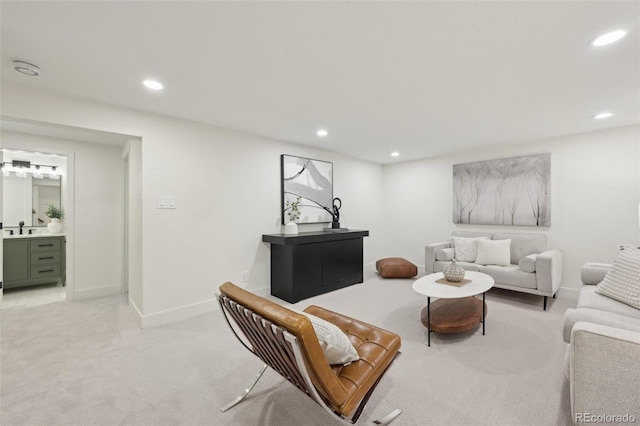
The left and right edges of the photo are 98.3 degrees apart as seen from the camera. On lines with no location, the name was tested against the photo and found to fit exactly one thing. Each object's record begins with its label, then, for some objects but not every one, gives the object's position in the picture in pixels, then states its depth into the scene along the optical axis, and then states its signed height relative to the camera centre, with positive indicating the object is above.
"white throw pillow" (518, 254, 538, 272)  3.44 -0.64
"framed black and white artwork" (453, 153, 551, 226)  4.03 +0.34
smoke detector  1.95 +1.05
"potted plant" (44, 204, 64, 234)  4.43 -0.06
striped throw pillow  2.01 -0.52
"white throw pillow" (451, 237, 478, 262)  4.23 -0.57
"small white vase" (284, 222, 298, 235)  3.94 -0.23
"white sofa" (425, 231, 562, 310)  3.32 -0.70
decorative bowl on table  2.79 -0.61
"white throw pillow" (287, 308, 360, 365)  1.33 -0.65
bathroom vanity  4.04 -0.70
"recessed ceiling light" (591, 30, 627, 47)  1.63 +1.06
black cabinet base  3.64 -0.72
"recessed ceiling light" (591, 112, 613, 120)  2.98 +1.07
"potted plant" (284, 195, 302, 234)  4.18 +0.05
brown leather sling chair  1.15 -0.73
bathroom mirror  4.41 +0.24
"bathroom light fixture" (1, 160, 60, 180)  4.35 +0.71
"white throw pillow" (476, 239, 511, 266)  3.91 -0.57
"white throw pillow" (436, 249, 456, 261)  4.22 -0.63
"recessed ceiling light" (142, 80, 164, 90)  2.25 +1.07
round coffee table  2.47 -0.98
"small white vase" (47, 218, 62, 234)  4.42 -0.21
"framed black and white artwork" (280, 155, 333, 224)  4.16 +0.43
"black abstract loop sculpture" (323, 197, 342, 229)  4.75 -0.04
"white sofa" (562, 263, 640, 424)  1.16 -0.70
